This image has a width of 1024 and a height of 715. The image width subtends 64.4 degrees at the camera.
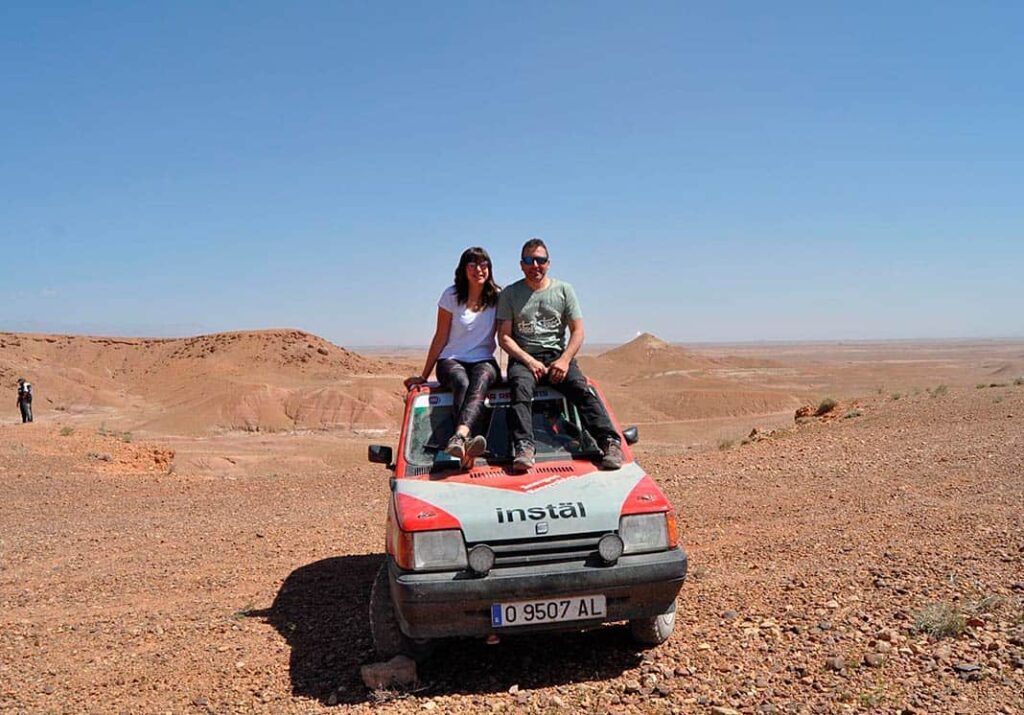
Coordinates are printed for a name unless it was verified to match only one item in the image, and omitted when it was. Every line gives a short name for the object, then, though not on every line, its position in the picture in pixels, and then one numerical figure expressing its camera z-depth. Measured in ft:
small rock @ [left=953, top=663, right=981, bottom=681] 13.84
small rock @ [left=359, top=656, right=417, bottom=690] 14.89
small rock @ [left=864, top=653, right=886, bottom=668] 14.61
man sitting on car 17.95
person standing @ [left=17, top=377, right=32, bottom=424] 94.38
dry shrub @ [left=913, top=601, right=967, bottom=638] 15.70
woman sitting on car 18.88
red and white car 14.43
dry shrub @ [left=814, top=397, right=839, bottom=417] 67.87
